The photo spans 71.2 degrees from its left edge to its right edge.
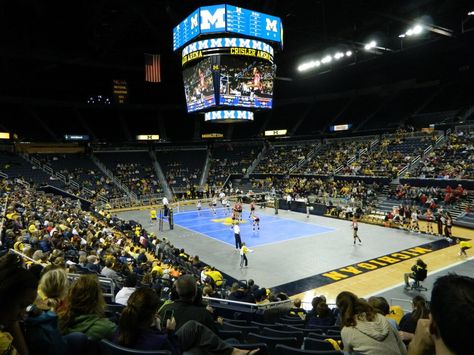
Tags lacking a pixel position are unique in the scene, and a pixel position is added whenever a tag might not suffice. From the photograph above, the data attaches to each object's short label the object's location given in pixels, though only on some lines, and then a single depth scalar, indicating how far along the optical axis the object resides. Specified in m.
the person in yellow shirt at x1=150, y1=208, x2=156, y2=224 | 29.85
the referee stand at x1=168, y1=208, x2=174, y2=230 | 25.83
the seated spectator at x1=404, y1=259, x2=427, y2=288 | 12.09
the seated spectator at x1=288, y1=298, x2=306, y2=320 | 8.94
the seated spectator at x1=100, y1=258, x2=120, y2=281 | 9.66
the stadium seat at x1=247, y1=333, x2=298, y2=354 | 4.44
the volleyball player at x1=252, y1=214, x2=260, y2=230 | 23.93
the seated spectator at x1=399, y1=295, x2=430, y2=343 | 4.59
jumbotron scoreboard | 22.03
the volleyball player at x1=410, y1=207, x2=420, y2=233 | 22.33
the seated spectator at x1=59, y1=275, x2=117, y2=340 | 2.97
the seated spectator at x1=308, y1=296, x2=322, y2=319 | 7.96
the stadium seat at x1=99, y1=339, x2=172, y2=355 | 2.53
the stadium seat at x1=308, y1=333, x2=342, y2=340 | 5.14
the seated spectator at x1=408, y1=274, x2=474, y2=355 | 1.47
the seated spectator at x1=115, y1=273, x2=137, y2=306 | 6.64
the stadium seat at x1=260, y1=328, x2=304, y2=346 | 5.31
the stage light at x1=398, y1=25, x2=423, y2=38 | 25.09
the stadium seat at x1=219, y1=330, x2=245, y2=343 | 4.89
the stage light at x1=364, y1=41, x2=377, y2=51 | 30.19
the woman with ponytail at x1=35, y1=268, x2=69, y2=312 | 3.46
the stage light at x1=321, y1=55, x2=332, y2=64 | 36.29
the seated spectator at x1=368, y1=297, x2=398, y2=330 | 6.07
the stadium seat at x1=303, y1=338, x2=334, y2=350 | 4.43
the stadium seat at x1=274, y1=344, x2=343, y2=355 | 3.16
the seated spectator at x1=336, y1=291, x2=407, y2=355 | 3.35
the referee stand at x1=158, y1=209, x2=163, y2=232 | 25.98
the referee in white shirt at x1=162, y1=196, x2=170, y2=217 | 28.42
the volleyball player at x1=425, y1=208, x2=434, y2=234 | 22.11
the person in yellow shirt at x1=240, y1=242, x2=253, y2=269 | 15.91
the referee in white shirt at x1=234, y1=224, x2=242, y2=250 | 18.55
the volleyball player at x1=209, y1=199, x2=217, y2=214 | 33.66
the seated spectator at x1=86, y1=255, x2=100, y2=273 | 9.96
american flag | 34.84
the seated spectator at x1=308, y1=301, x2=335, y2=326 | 7.02
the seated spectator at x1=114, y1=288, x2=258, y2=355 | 2.80
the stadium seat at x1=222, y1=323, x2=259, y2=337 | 5.69
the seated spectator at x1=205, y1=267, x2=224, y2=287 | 12.12
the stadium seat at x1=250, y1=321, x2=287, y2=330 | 6.46
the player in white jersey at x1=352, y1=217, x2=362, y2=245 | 19.28
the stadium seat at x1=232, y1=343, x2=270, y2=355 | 3.49
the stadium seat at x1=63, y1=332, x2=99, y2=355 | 2.65
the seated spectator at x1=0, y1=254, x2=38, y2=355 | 2.21
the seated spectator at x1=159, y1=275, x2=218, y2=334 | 3.63
